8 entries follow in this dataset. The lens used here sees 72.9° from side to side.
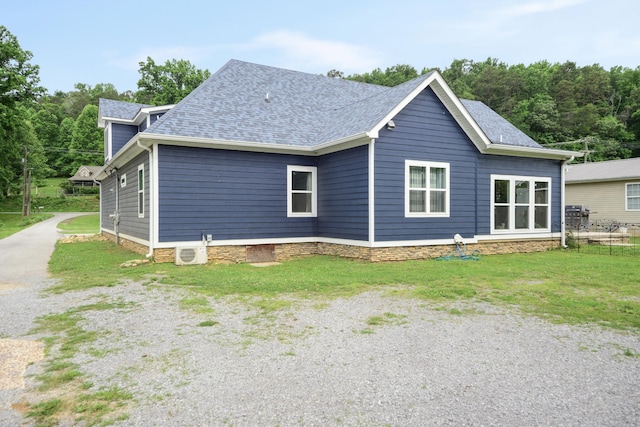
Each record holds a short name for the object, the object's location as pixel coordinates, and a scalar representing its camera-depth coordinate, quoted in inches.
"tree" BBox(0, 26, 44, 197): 938.7
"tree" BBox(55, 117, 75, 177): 2888.8
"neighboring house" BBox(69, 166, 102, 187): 2637.8
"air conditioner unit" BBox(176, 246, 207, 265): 430.9
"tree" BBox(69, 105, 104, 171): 2736.2
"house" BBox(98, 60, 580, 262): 447.5
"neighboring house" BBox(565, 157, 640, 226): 878.4
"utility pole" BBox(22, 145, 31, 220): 1651.6
